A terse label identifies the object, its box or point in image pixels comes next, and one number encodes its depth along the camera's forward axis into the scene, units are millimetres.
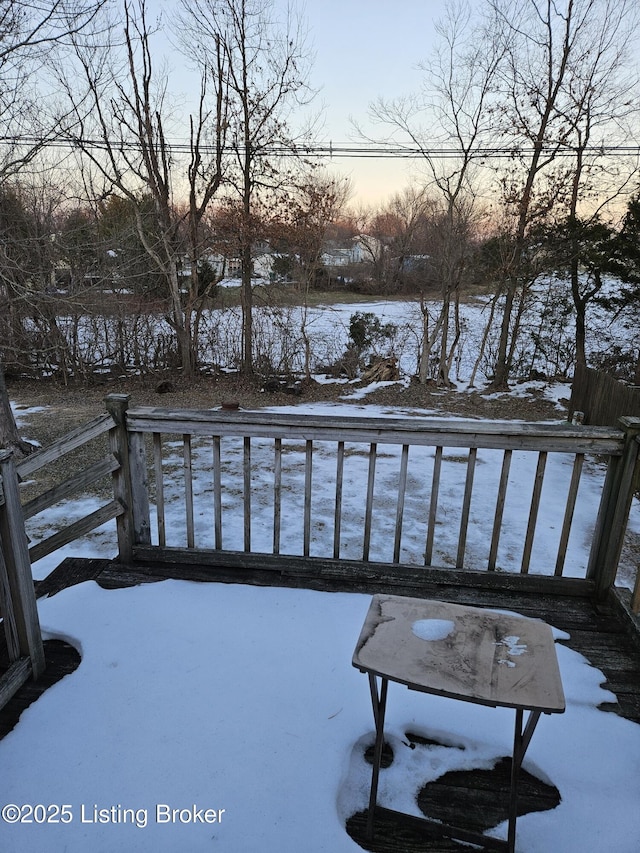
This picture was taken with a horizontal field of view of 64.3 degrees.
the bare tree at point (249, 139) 8992
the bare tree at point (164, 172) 9016
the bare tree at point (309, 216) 9453
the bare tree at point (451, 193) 9031
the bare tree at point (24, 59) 4359
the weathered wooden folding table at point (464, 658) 1225
